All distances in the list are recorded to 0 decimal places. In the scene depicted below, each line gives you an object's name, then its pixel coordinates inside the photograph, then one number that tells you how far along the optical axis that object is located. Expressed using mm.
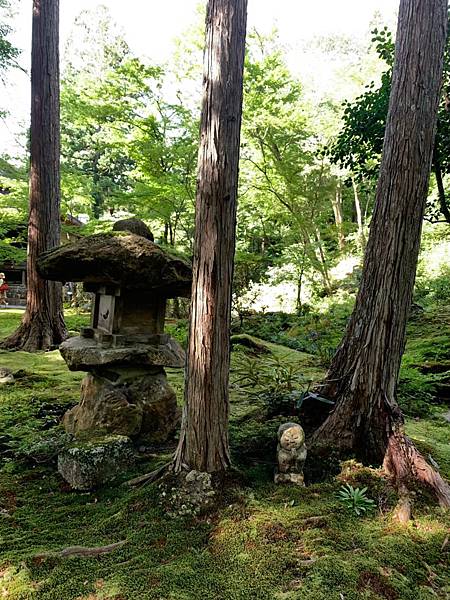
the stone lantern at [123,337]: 3053
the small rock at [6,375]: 5065
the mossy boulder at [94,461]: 2627
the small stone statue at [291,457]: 2540
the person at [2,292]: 14269
